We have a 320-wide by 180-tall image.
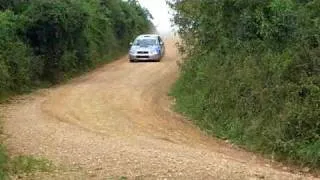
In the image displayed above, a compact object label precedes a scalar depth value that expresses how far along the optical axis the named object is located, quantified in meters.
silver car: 33.19
